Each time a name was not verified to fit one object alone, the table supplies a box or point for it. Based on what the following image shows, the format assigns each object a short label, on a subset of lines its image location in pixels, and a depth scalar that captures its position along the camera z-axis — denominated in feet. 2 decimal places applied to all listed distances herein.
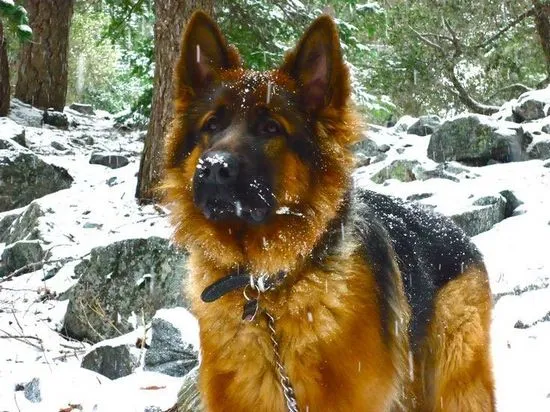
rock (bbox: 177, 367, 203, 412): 13.48
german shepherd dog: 10.59
